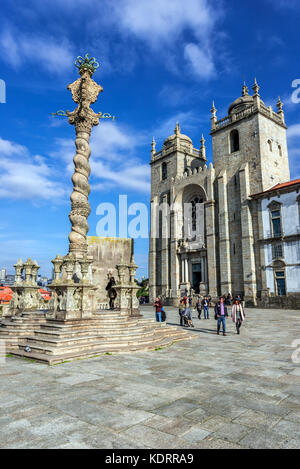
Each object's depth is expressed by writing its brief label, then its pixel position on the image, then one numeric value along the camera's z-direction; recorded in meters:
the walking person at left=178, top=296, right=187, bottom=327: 14.45
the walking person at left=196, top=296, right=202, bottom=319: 18.74
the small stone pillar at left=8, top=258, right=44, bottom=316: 12.70
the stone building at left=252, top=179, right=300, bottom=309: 25.03
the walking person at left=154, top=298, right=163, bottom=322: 13.30
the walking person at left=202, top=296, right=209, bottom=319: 18.69
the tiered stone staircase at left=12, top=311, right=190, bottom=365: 7.58
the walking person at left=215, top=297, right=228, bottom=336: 11.43
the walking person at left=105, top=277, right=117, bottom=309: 13.95
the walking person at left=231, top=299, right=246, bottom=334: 11.48
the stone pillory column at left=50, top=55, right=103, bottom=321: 9.72
